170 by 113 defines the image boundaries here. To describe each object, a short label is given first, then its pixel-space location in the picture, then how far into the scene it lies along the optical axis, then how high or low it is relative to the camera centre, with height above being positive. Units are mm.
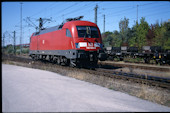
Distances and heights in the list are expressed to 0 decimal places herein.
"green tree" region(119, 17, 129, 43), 43038 +7358
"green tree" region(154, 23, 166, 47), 29125 +3205
